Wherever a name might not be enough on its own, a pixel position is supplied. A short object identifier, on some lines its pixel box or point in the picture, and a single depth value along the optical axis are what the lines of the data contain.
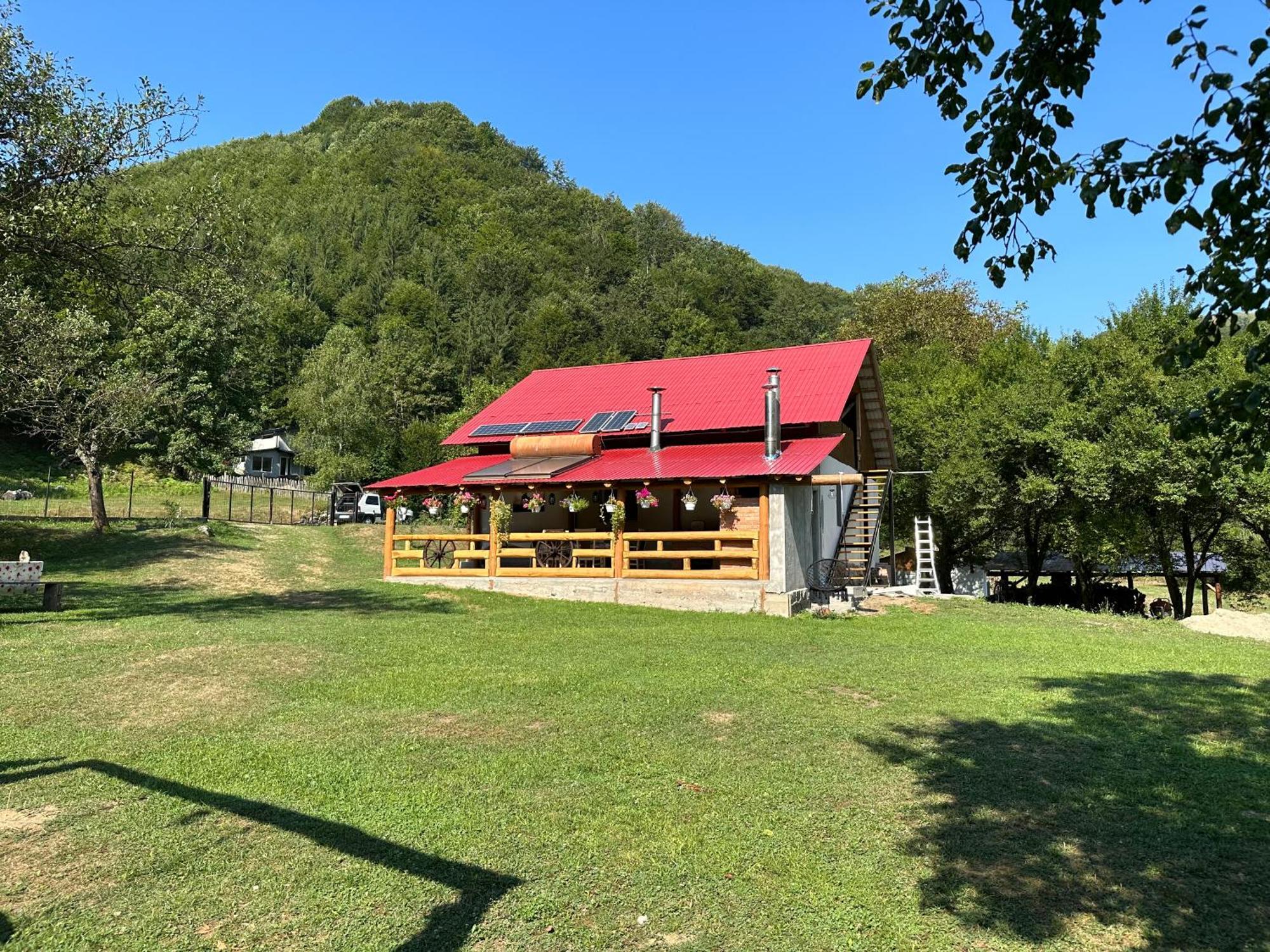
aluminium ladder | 22.77
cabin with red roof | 16.53
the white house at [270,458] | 58.31
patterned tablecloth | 13.32
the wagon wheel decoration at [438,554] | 21.26
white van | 39.34
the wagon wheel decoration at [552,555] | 18.91
